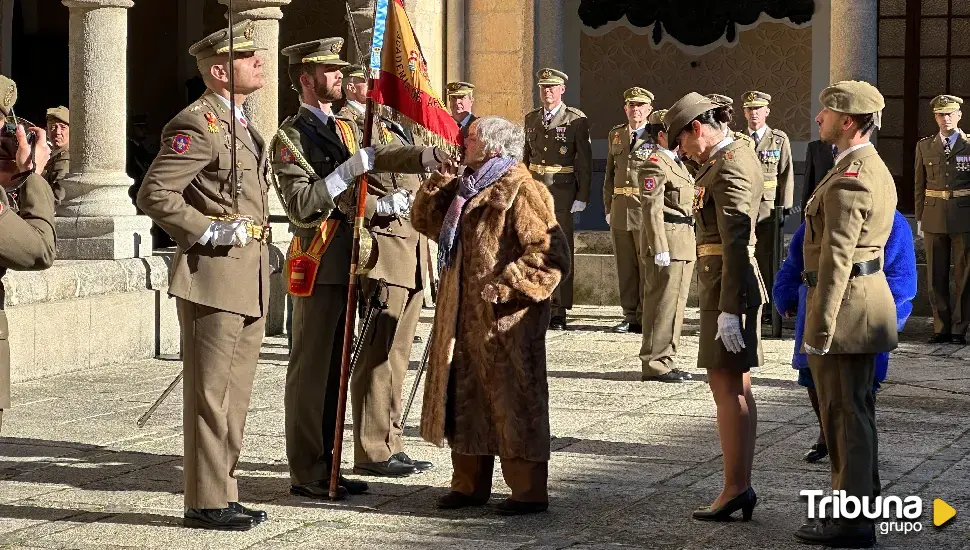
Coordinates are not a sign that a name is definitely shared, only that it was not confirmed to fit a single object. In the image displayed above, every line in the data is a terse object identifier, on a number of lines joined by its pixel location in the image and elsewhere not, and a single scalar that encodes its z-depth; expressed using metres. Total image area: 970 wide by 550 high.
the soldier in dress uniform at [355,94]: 8.20
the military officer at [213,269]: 6.56
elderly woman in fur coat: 6.86
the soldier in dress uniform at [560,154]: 14.00
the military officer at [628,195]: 13.52
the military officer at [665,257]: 11.02
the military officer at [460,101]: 13.53
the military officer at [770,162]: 13.52
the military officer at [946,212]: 13.47
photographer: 5.88
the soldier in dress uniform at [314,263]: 7.32
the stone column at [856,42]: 14.86
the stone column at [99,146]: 11.66
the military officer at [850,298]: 6.27
